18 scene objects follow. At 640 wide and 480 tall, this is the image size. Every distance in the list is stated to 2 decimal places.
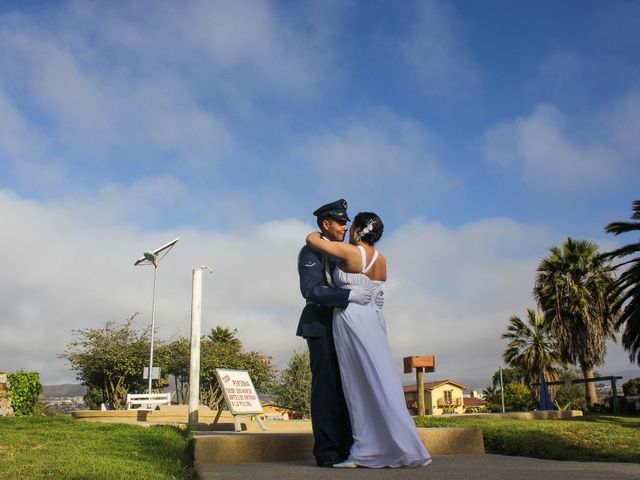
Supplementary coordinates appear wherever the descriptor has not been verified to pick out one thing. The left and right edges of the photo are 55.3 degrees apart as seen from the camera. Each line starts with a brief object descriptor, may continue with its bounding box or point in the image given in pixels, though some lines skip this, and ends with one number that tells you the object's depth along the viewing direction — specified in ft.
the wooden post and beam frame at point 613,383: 81.41
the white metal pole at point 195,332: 35.81
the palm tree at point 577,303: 112.37
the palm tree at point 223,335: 180.18
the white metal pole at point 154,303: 97.70
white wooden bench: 59.87
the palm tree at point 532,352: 136.98
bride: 14.12
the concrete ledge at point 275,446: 17.52
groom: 14.93
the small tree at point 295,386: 111.75
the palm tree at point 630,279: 80.18
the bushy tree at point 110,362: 103.45
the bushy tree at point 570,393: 196.09
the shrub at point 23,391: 64.44
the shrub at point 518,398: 116.12
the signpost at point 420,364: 42.37
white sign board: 33.91
